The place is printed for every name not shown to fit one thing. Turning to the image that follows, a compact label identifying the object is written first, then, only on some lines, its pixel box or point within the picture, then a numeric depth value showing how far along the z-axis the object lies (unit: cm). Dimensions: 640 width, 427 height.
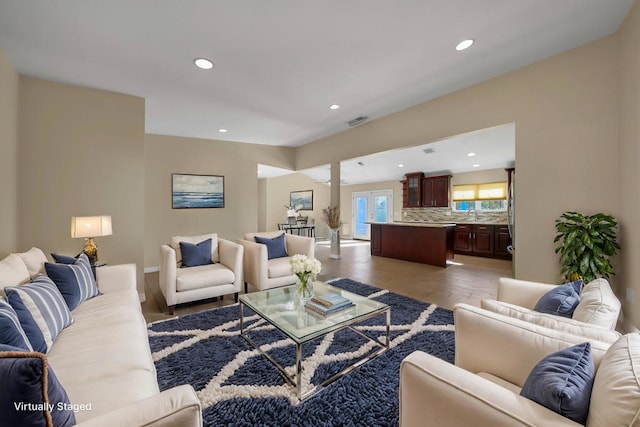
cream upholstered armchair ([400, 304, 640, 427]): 72
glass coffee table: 173
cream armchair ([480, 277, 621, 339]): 118
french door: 933
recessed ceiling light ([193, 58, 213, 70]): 272
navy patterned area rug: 152
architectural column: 599
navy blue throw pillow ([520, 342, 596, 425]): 78
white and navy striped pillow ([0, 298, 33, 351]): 96
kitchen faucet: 716
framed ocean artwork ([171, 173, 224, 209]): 534
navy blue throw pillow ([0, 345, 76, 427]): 68
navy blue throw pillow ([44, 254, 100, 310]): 192
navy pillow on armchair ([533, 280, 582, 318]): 143
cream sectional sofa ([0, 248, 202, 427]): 82
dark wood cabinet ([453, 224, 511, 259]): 632
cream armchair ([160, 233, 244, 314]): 290
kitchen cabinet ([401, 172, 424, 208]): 781
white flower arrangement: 225
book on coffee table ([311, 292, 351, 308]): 212
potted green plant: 248
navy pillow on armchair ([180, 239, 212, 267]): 335
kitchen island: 547
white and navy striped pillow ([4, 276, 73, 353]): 125
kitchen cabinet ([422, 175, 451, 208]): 733
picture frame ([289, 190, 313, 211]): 1054
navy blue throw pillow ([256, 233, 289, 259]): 380
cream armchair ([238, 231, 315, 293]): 334
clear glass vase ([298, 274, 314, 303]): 230
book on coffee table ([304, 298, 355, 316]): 205
